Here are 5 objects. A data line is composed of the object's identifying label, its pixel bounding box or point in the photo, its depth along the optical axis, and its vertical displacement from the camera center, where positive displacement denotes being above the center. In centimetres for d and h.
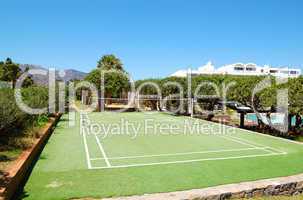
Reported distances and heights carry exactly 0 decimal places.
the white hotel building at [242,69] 7646 +816
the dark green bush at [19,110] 952 -47
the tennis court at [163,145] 937 -192
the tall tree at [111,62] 4041 +465
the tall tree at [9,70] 3812 +357
